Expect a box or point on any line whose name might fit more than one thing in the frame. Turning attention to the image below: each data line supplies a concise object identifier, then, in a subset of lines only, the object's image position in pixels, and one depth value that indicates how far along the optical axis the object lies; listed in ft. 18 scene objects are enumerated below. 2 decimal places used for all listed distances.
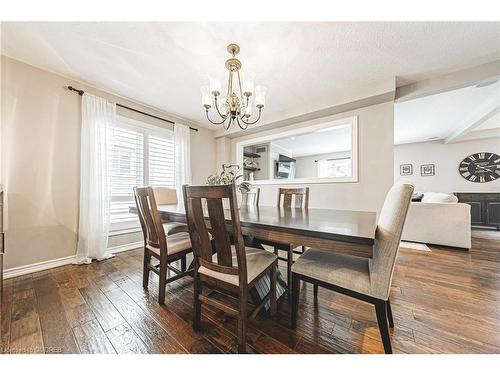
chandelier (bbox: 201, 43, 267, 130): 5.77
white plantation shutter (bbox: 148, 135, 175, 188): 10.79
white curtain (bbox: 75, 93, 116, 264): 8.00
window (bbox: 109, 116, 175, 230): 9.35
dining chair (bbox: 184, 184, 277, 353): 3.30
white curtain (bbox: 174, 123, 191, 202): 11.59
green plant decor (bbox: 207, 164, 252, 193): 6.26
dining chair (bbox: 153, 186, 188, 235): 7.71
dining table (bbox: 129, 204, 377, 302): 2.89
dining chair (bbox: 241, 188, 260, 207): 8.26
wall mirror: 10.19
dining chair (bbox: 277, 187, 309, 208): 7.32
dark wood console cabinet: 14.76
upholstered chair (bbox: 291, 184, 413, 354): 3.09
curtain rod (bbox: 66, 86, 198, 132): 7.85
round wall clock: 16.10
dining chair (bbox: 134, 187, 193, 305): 5.00
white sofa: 9.42
